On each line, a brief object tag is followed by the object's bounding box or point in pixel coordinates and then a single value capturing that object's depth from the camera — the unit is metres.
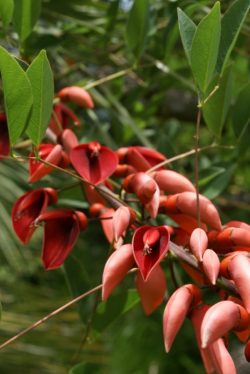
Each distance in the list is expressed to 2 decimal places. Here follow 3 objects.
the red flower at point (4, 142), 0.80
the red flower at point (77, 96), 0.87
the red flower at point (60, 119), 0.84
